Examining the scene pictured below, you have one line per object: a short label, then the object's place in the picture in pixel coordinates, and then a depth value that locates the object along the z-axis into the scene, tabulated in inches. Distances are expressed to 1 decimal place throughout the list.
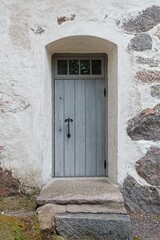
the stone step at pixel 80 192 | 144.3
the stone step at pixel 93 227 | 129.1
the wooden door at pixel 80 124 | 187.8
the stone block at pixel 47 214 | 128.9
